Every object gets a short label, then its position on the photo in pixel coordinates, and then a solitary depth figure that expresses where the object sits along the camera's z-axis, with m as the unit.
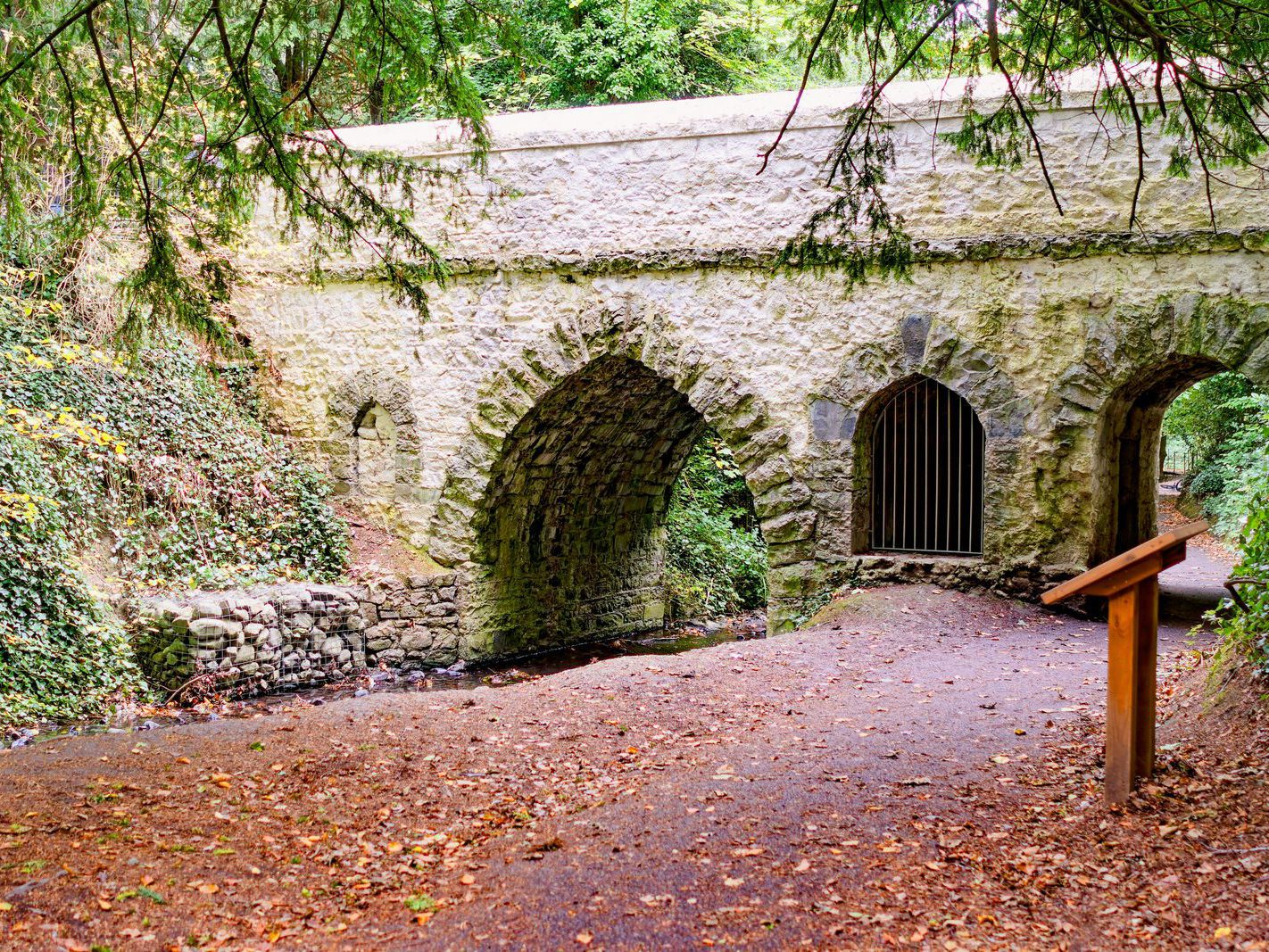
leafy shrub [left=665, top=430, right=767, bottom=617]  14.51
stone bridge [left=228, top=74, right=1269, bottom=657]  9.01
